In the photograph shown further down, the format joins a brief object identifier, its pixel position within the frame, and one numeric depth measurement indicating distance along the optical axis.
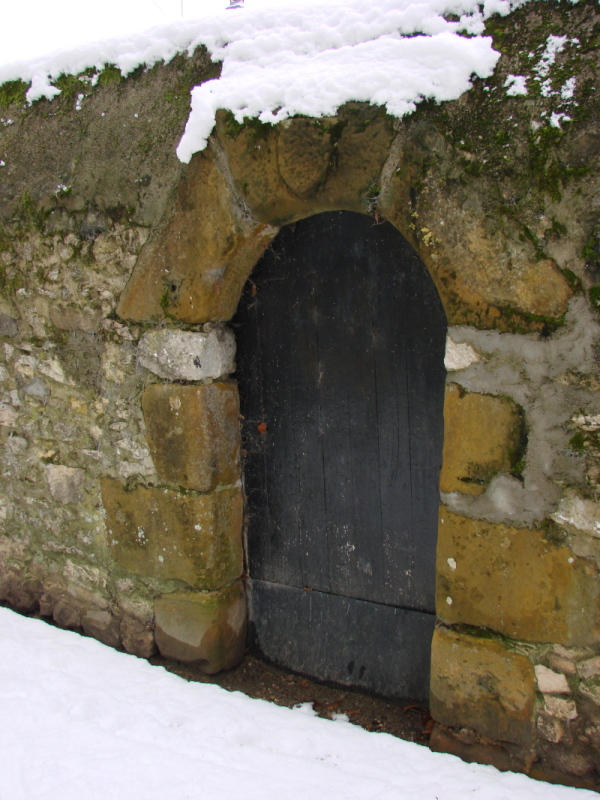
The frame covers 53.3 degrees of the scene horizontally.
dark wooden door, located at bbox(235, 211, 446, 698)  1.94
